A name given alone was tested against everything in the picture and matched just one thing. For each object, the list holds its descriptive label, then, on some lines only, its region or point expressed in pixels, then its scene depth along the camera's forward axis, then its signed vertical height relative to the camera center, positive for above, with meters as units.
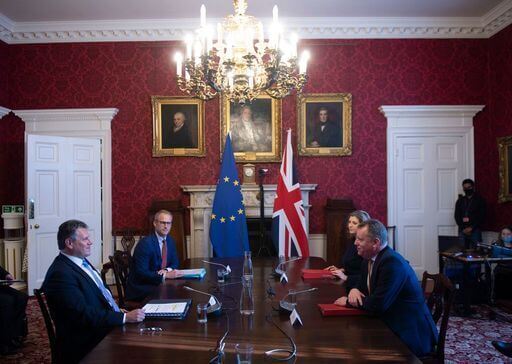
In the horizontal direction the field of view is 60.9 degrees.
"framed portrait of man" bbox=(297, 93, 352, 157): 6.70 +0.95
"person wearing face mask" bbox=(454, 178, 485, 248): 6.30 -0.43
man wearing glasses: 3.58 -0.67
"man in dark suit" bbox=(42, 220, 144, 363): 2.44 -0.66
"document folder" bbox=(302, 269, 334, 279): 3.50 -0.72
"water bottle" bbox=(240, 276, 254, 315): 2.47 -0.65
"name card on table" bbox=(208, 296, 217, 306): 2.55 -0.68
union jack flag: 5.41 -0.42
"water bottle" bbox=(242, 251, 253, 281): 2.74 -0.51
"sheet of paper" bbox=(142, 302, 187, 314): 2.48 -0.71
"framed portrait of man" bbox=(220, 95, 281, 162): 6.73 +0.90
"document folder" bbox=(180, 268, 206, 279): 3.52 -0.71
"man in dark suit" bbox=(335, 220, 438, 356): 2.46 -0.68
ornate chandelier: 3.66 +1.04
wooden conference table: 1.88 -0.73
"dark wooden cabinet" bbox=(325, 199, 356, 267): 6.43 -0.61
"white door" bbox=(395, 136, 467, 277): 6.73 -0.11
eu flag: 5.80 -0.40
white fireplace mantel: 6.55 -0.31
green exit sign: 6.32 -0.30
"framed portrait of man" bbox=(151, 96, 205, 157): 6.71 +0.93
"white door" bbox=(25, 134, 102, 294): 6.01 -0.06
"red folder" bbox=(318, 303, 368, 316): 2.45 -0.71
